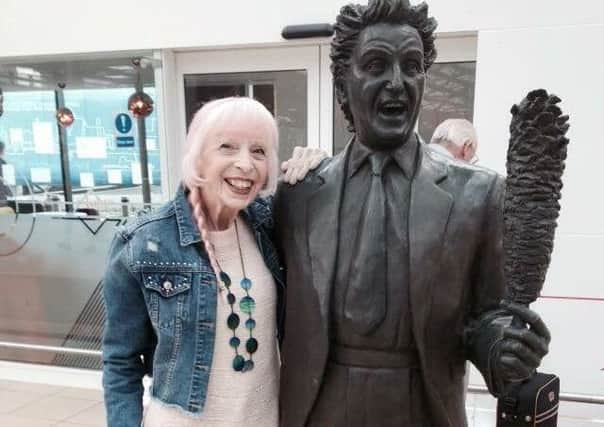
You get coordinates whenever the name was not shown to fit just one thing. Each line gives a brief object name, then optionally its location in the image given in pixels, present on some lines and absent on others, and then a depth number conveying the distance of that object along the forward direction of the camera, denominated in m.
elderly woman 1.36
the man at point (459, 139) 3.10
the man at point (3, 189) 5.30
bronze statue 1.26
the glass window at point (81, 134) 4.62
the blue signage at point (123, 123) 4.69
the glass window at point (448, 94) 3.78
